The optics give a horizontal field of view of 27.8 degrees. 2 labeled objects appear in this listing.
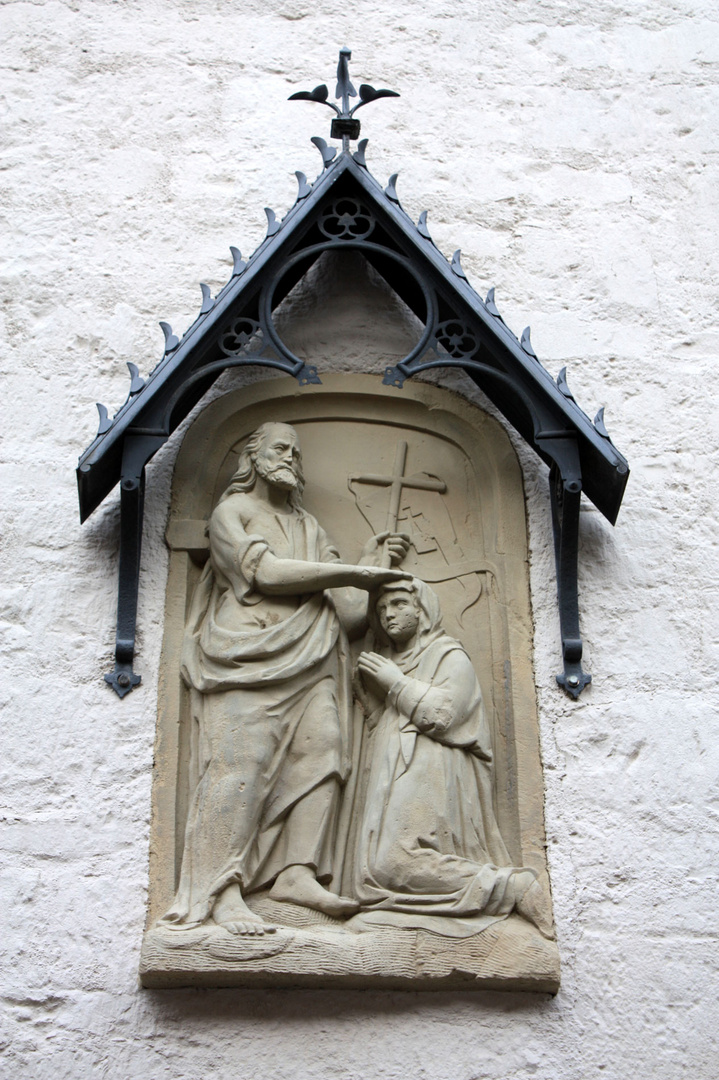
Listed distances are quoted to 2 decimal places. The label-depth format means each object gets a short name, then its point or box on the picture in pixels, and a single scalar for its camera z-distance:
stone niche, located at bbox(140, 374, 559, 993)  3.91
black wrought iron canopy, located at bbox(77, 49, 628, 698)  4.48
